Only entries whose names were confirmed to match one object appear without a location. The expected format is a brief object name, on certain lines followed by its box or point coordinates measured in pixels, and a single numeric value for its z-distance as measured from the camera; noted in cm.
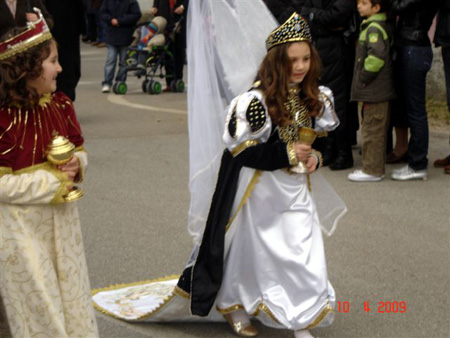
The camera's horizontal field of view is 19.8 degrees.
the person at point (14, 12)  973
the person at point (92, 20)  3308
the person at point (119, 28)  2022
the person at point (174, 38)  2012
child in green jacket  1060
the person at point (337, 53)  1135
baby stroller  2016
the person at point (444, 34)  1082
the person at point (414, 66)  1071
